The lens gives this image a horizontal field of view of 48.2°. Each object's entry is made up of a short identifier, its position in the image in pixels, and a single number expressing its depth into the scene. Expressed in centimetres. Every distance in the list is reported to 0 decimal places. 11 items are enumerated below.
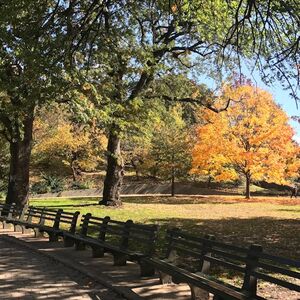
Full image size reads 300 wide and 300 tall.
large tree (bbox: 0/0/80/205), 792
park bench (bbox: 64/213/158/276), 614
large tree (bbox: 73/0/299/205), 823
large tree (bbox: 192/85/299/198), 2418
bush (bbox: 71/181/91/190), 3607
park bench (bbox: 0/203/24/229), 1231
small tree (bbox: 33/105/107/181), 3674
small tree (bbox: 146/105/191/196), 2948
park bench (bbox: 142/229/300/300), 393
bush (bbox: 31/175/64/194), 3371
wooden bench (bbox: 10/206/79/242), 929
